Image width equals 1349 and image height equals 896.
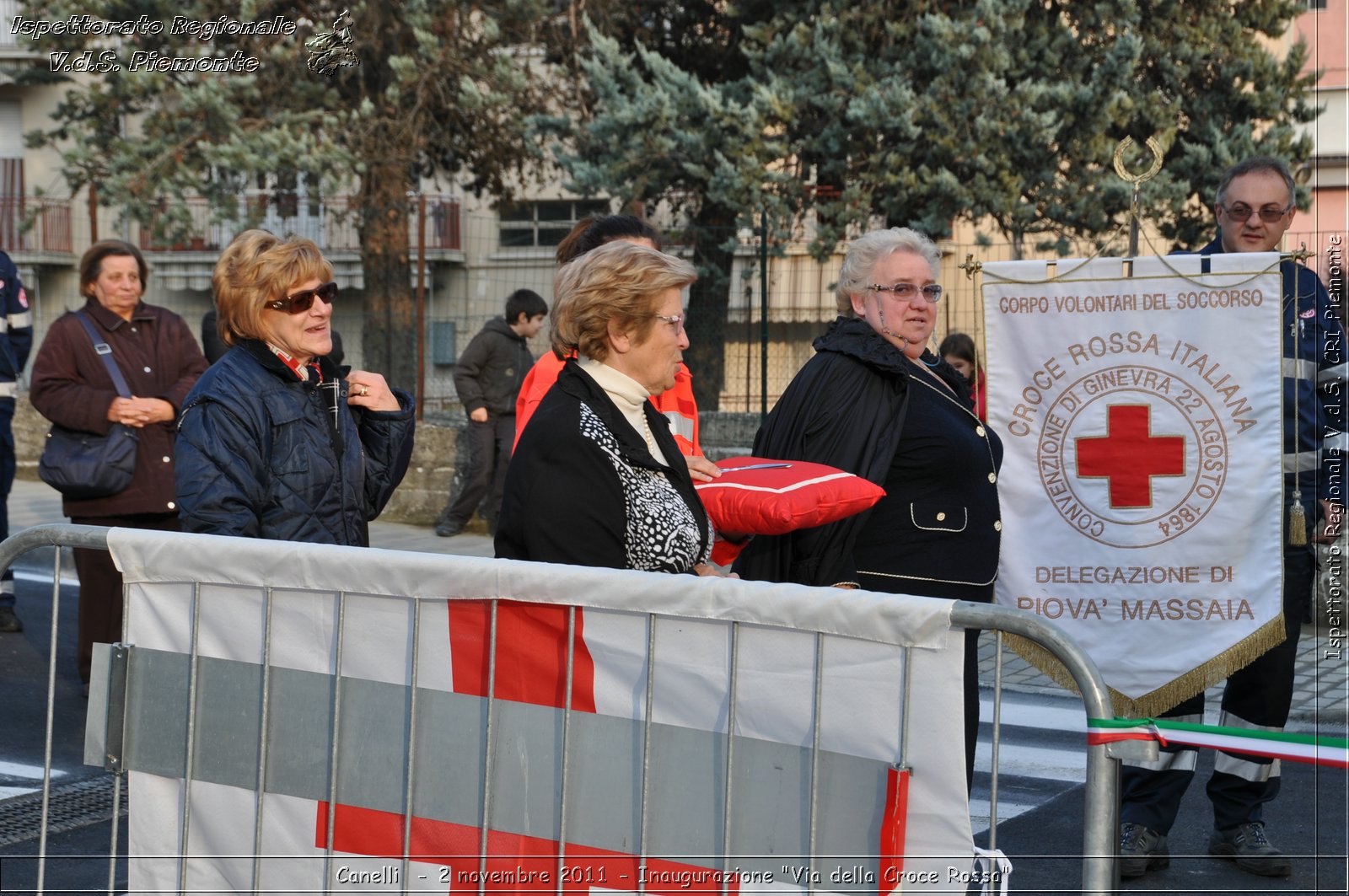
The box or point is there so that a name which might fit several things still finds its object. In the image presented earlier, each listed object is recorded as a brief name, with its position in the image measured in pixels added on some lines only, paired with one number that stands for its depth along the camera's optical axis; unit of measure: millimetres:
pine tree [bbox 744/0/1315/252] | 12750
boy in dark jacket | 11219
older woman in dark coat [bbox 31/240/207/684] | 6352
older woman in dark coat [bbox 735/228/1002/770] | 3947
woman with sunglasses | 3547
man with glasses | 4570
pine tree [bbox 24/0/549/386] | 14008
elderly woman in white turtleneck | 2932
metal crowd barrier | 2117
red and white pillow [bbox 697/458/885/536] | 3410
